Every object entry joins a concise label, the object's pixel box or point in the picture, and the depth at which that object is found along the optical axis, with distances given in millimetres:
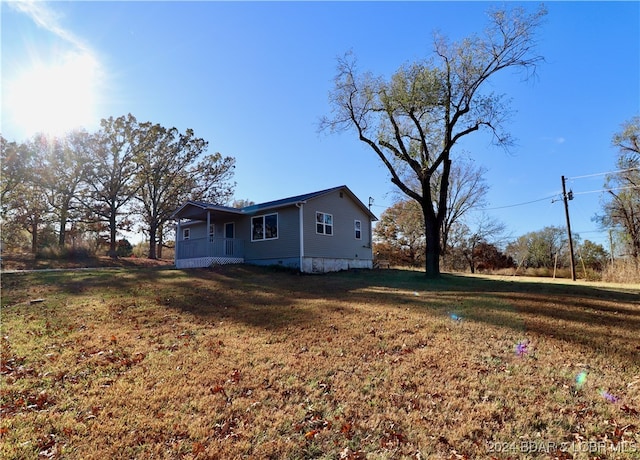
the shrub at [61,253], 24709
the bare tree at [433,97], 14328
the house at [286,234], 17406
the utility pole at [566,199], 23047
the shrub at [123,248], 30891
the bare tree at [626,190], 25484
